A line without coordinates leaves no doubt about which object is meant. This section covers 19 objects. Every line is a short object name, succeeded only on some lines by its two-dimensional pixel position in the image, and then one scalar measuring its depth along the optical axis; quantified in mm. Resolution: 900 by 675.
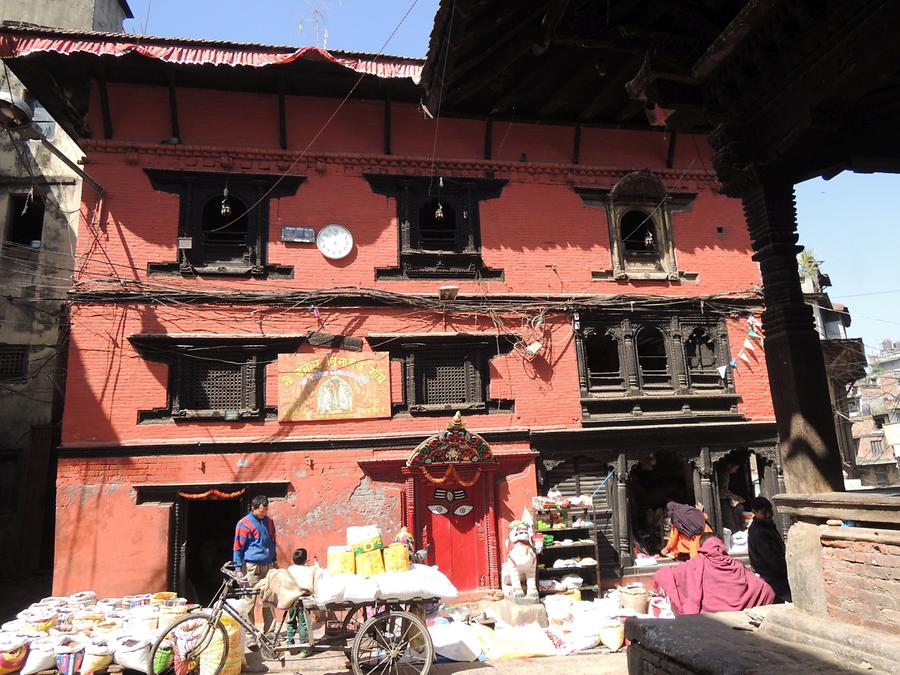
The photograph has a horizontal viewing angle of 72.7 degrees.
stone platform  3449
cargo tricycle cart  6883
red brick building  11109
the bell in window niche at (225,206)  11867
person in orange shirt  10703
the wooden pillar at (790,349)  4316
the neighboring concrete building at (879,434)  34375
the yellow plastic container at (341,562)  7098
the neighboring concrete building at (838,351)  20656
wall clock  12375
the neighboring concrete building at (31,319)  15203
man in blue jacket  8914
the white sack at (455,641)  8430
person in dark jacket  6504
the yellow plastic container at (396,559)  7211
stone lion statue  10398
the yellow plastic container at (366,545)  7203
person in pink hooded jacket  5918
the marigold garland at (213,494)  10898
